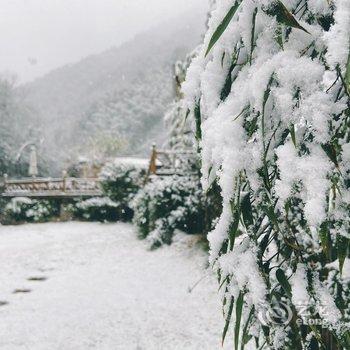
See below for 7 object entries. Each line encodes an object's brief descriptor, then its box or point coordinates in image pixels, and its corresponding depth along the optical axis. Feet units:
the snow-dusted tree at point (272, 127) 3.15
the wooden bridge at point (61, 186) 44.99
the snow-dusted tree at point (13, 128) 74.43
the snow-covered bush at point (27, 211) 49.70
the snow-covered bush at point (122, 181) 45.60
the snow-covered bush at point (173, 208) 33.06
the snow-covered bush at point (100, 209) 48.49
